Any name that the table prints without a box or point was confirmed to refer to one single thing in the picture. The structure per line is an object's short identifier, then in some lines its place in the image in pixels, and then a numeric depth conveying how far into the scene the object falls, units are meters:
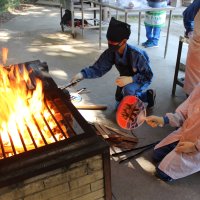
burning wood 1.79
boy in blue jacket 2.99
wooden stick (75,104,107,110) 3.49
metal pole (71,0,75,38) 6.15
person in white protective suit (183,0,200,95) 3.16
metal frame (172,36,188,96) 3.50
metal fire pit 1.44
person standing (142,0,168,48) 4.87
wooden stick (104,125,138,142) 2.91
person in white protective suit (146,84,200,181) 2.25
